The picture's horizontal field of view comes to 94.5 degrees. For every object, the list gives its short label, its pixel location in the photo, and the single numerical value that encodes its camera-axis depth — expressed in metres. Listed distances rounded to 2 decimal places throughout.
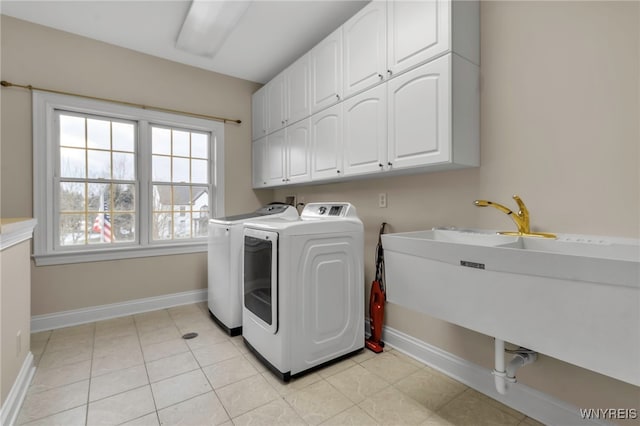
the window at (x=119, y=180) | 2.72
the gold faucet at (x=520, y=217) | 1.54
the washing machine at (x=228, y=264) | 2.51
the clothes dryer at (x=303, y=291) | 1.89
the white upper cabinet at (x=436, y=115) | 1.64
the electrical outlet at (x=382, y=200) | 2.41
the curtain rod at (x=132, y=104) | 2.54
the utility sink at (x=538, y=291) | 0.88
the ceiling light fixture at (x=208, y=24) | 2.22
